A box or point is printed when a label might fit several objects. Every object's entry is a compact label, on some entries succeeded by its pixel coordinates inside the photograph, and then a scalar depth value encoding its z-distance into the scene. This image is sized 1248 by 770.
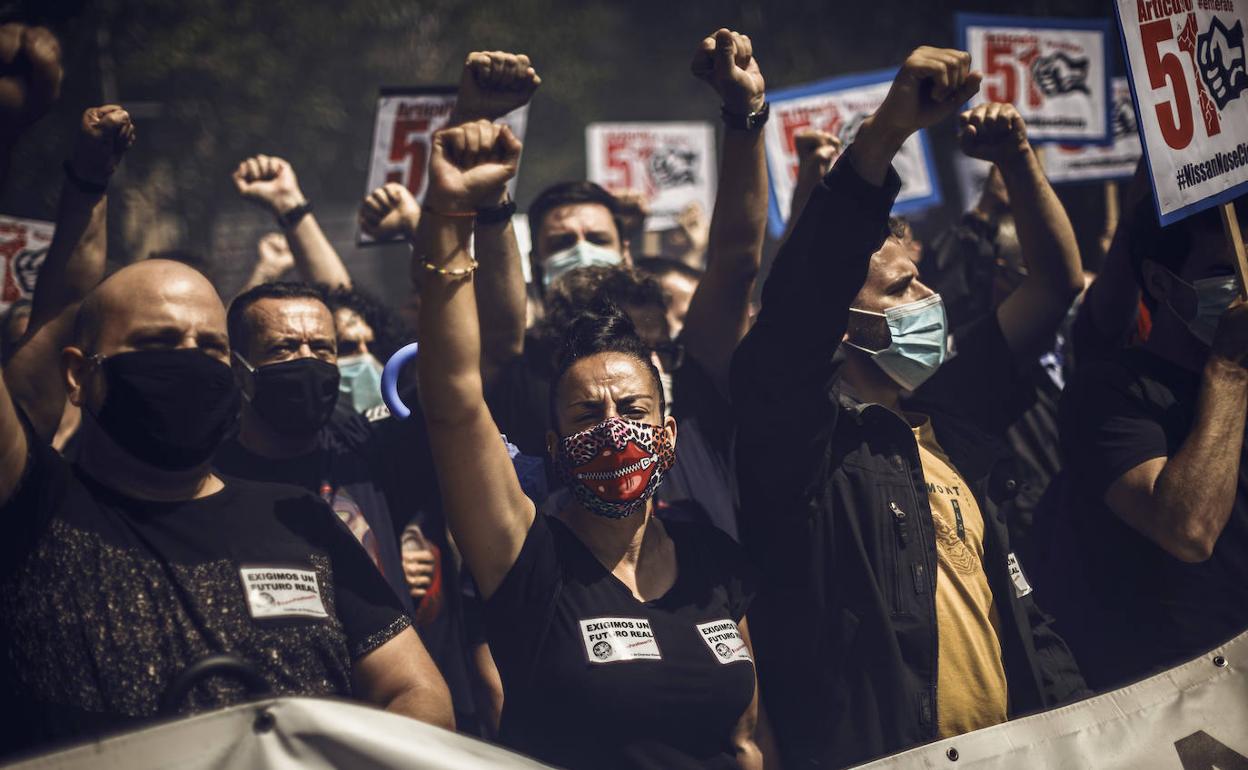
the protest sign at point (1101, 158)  7.02
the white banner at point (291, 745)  1.85
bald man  2.28
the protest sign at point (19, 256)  5.71
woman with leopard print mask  2.54
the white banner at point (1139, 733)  2.46
